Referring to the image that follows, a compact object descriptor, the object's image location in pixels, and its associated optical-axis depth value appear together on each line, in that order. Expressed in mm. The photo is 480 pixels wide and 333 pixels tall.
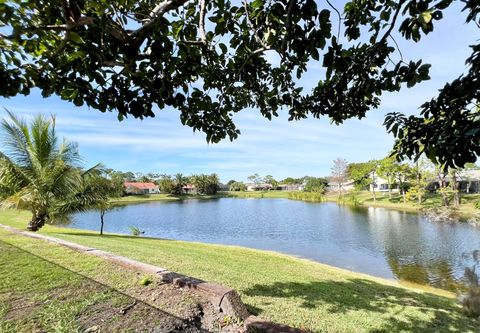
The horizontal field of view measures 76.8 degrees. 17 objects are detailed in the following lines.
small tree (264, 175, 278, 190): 106644
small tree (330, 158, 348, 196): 57094
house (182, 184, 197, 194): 78531
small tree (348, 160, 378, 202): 43316
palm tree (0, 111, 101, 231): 9398
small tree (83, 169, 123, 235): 11305
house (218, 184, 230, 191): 103225
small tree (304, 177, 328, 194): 64350
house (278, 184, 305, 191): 94844
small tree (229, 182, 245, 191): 105000
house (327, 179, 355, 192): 60984
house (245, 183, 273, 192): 109688
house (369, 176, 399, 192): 45244
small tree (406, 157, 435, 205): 32344
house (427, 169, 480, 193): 36003
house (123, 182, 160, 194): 72438
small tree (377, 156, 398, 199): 36003
